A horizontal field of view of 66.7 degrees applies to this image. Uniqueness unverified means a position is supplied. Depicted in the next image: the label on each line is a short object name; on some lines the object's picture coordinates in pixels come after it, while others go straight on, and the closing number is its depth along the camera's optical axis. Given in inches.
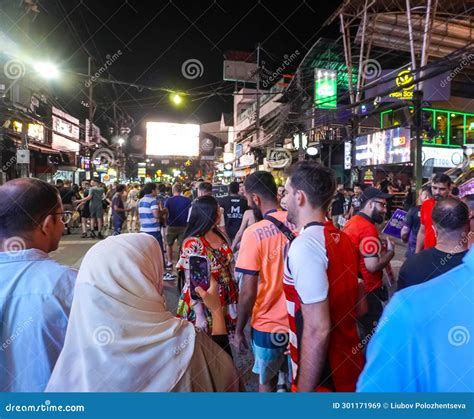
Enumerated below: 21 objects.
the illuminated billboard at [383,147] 693.3
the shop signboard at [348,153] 861.8
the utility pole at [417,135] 423.2
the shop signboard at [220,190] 615.1
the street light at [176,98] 593.5
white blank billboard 1194.0
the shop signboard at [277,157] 551.5
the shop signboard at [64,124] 774.3
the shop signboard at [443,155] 789.9
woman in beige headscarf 46.9
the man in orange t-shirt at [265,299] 103.0
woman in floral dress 107.7
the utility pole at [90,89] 773.9
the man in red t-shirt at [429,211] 175.7
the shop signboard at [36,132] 630.0
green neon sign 836.6
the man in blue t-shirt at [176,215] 315.9
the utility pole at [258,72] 778.8
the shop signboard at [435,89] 762.2
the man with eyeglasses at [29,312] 58.4
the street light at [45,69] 459.8
